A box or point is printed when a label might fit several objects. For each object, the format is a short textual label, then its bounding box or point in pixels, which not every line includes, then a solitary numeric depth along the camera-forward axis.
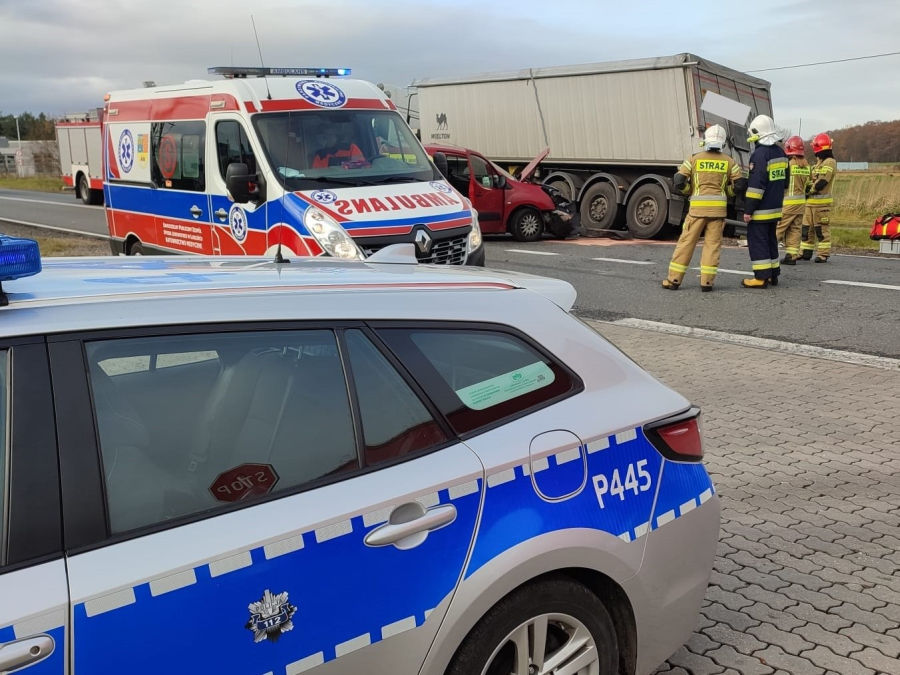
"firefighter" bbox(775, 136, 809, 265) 13.06
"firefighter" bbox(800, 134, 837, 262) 13.45
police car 1.79
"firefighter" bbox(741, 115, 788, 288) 10.66
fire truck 29.78
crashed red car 16.27
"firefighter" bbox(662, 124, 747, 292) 10.58
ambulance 8.13
